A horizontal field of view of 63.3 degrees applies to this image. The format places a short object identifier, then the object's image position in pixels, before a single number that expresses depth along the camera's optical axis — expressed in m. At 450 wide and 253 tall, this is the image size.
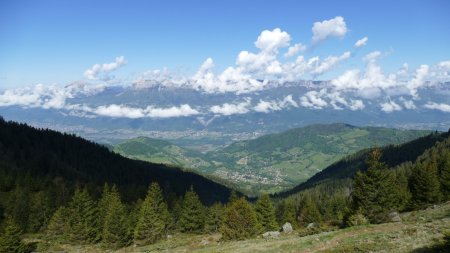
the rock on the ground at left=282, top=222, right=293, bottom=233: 67.00
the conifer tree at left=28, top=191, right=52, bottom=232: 106.58
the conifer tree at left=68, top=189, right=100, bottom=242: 89.06
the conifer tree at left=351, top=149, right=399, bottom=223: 59.81
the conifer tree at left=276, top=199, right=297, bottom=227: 118.23
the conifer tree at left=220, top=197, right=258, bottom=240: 71.50
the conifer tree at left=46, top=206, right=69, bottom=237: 94.19
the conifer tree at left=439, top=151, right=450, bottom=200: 79.06
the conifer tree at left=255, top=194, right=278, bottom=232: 92.88
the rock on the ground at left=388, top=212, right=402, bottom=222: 49.59
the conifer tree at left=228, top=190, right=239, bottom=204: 100.69
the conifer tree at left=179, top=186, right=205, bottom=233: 95.34
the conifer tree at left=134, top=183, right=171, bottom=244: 83.38
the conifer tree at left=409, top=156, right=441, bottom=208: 78.25
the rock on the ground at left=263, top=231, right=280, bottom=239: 59.83
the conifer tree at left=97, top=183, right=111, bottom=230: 93.94
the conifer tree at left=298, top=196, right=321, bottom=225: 111.50
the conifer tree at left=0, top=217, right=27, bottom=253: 67.88
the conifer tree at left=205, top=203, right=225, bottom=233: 102.38
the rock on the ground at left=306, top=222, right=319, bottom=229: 62.30
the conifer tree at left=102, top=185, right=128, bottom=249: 80.75
